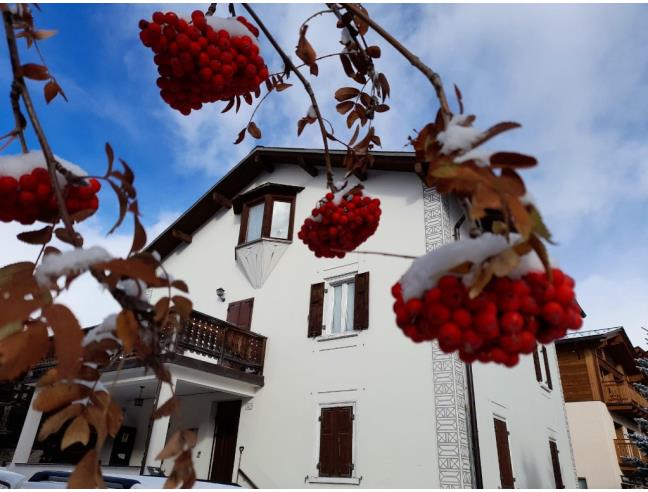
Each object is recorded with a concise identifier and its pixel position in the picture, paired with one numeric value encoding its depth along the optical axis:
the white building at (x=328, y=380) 8.20
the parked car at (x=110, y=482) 4.24
